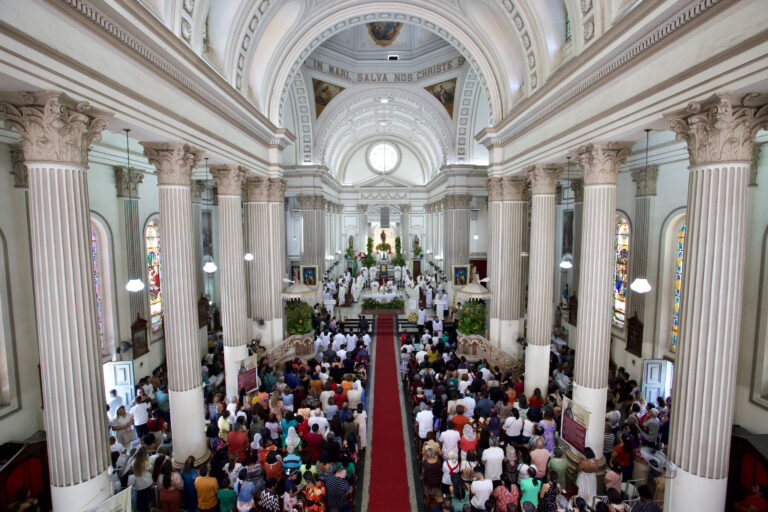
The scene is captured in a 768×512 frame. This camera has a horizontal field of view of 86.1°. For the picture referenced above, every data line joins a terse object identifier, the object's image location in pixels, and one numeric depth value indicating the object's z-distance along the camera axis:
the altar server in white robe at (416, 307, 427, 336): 18.16
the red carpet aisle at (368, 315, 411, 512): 6.89
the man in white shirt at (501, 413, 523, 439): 7.59
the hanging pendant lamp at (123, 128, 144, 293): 10.66
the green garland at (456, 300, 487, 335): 13.64
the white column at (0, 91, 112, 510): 4.33
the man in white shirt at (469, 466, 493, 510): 5.62
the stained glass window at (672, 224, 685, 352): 10.20
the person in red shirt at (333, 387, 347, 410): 8.76
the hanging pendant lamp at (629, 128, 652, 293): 7.08
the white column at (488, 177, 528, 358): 12.20
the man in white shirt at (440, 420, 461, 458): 6.87
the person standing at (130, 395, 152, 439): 8.26
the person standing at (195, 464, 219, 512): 5.73
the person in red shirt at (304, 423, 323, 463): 7.04
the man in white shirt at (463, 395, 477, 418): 8.19
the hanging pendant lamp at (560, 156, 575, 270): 15.46
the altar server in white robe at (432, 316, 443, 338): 15.72
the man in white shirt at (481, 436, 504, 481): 6.20
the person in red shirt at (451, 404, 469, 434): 7.53
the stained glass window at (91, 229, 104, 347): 9.98
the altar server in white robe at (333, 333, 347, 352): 13.68
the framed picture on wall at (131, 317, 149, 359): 10.77
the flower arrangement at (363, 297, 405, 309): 20.69
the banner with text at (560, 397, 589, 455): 7.12
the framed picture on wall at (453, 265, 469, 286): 20.66
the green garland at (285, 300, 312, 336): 13.82
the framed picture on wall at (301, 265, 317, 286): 20.41
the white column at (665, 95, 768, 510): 4.56
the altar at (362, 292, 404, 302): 21.36
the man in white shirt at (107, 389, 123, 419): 8.50
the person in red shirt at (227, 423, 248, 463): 6.95
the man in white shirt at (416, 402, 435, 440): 7.81
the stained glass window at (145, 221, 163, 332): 12.04
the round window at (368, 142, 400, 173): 35.72
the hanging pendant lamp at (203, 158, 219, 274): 15.87
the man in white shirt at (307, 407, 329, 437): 7.52
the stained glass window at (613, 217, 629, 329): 11.95
